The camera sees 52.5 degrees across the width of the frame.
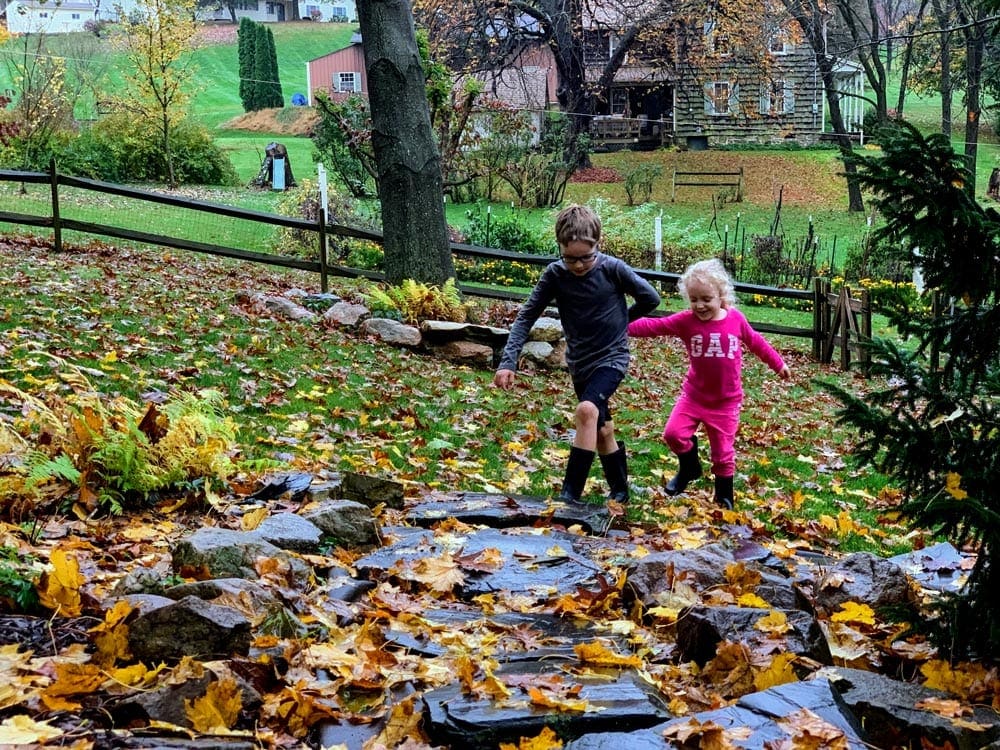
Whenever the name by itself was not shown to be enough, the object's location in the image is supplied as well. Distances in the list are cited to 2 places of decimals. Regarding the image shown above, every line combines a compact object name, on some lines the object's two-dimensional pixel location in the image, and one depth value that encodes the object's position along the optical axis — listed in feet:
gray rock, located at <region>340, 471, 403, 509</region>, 17.69
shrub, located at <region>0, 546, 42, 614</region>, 10.85
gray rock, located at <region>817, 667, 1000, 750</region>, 9.15
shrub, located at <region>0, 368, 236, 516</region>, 14.80
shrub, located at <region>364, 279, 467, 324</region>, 37.14
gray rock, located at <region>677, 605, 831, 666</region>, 10.91
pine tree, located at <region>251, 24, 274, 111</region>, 171.63
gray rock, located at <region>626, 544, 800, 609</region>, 12.84
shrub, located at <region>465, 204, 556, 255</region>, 67.00
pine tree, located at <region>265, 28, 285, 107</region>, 172.04
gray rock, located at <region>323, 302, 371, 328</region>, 36.42
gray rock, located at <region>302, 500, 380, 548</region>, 15.21
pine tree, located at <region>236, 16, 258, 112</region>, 172.65
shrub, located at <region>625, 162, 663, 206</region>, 104.94
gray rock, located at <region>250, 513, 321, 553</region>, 13.91
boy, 18.83
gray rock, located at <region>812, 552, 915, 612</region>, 13.33
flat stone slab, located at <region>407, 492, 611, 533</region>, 17.37
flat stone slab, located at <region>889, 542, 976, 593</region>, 15.06
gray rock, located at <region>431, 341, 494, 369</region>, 34.81
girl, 20.01
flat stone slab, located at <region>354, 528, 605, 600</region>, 13.82
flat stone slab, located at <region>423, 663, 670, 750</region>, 9.05
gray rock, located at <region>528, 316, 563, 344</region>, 36.50
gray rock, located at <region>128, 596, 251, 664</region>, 9.88
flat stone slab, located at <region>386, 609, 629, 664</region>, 11.14
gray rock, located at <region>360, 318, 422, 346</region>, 35.24
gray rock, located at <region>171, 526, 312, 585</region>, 12.21
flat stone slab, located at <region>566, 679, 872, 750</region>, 8.73
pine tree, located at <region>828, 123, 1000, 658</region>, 9.87
